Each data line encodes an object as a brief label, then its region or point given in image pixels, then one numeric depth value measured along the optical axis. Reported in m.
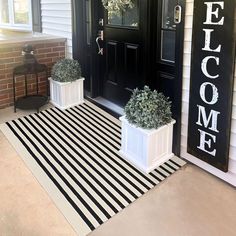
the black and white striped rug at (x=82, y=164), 2.15
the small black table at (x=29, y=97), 3.73
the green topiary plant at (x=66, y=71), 3.78
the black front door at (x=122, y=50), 3.12
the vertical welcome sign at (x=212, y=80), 2.10
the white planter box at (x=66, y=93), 3.82
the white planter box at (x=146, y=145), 2.51
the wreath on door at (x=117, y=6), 3.15
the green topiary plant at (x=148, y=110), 2.48
